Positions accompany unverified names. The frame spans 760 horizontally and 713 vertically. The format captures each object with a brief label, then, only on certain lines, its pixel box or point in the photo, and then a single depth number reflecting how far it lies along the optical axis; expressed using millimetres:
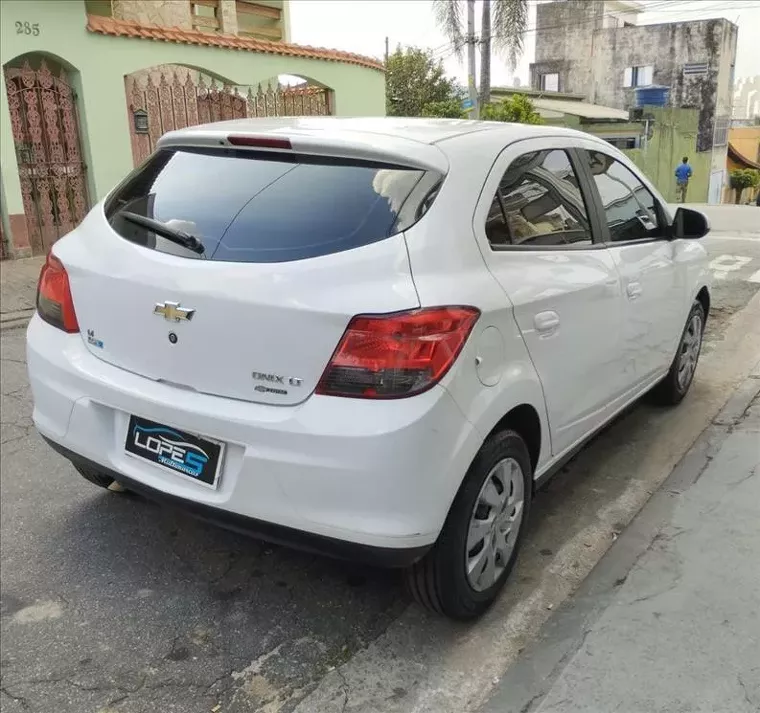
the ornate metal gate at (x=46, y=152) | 9945
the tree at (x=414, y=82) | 32328
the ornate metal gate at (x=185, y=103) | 11250
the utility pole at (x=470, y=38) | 21812
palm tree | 22062
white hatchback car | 2246
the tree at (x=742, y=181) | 38469
